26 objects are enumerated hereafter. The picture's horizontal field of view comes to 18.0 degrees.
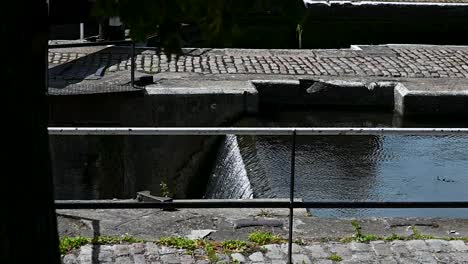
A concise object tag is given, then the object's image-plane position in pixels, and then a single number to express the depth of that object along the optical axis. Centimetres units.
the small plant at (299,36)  2387
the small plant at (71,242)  925
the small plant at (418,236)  978
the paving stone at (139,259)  911
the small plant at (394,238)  971
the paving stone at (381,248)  943
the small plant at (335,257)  927
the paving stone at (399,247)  946
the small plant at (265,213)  1024
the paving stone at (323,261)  923
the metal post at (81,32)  2200
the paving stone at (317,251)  936
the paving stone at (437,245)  953
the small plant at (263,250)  941
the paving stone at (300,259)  923
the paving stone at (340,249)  941
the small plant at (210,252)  920
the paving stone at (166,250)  929
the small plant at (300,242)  959
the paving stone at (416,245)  954
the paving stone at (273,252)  932
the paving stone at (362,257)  928
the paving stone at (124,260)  910
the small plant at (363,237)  969
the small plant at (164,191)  1440
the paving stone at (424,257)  929
